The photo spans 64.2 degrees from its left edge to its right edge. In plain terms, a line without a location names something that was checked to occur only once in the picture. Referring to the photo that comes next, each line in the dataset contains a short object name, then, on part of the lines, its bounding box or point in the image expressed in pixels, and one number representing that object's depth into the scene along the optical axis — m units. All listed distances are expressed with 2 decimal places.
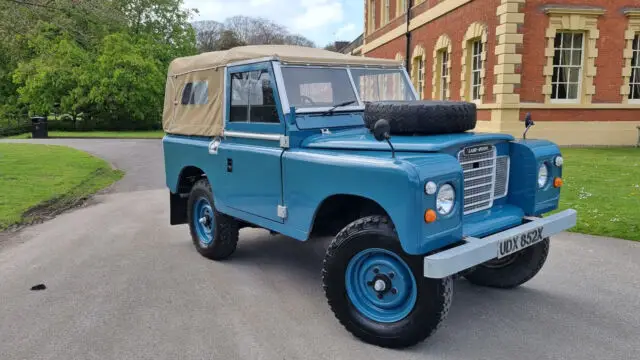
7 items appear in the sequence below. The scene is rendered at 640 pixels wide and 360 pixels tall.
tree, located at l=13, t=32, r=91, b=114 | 33.72
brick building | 16.77
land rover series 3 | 3.48
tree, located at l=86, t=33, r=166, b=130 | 34.12
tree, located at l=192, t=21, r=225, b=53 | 61.12
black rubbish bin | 30.28
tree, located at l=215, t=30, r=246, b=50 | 52.65
